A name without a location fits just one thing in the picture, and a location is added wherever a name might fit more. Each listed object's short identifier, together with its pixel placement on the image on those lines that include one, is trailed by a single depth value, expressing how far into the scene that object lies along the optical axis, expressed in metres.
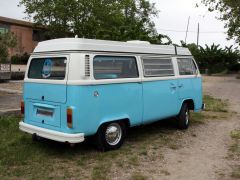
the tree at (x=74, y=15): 38.19
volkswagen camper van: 6.09
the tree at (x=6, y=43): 13.01
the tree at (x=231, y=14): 26.43
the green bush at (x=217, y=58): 42.69
